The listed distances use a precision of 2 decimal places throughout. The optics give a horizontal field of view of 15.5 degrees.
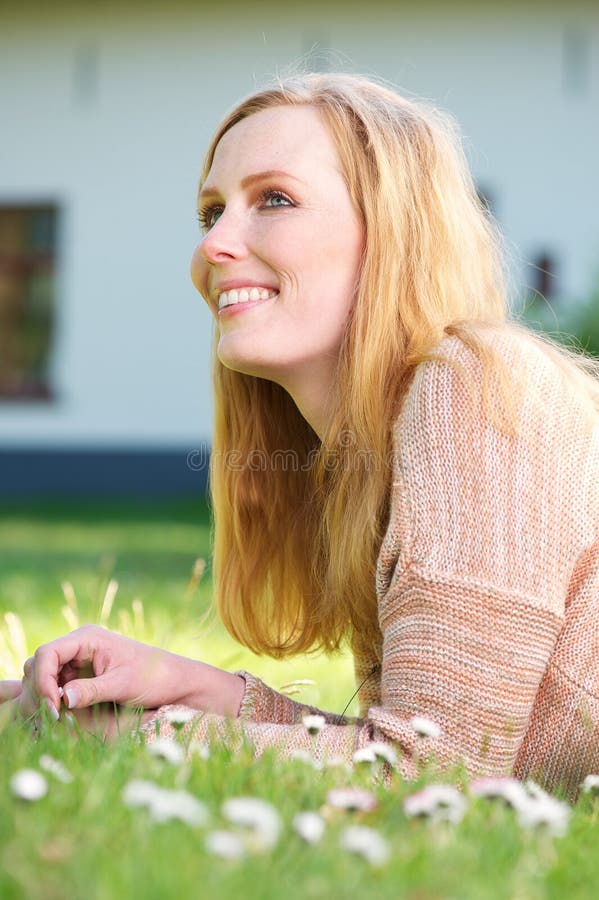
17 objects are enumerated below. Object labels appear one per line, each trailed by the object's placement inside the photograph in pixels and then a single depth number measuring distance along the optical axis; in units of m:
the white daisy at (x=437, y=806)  1.10
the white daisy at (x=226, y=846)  0.94
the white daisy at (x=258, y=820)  0.96
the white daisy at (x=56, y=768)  1.15
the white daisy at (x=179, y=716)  1.31
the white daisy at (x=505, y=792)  1.13
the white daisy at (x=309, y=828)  1.05
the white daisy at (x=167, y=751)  1.17
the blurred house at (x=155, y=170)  6.05
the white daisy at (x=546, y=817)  1.09
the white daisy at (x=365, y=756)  1.24
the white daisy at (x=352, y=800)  1.11
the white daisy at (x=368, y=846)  0.97
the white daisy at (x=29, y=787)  1.08
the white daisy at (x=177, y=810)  1.04
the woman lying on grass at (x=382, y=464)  1.30
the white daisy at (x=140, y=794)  1.07
